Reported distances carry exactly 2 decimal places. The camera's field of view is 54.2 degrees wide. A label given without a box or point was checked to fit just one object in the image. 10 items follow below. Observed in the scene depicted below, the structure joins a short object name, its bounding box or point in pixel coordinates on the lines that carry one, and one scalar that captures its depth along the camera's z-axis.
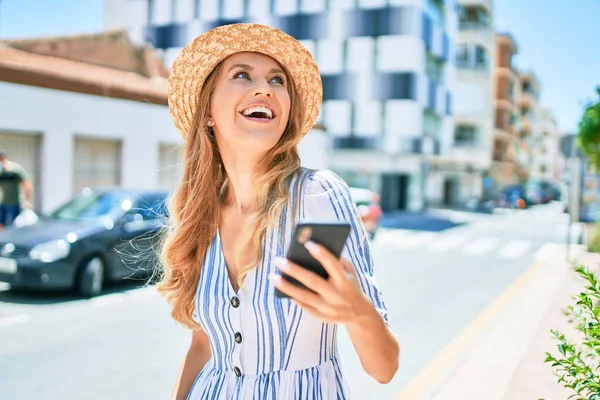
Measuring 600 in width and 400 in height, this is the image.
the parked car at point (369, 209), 16.38
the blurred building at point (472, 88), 47.62
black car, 7.66
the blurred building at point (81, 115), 13.85
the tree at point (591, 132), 7.53
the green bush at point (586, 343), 1.84
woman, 1.52
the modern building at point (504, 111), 60.09
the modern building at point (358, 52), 32.31
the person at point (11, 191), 10.66
